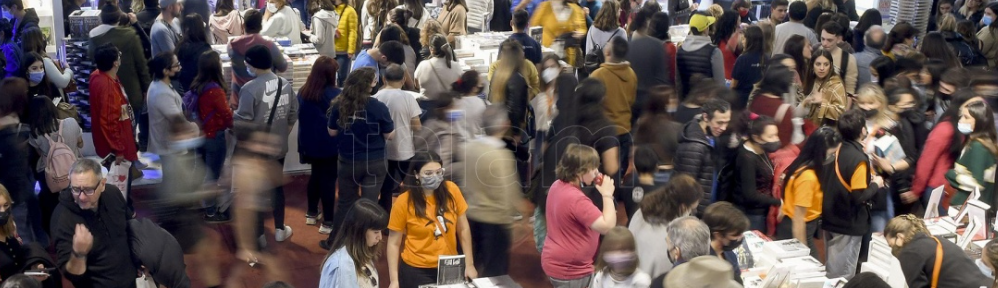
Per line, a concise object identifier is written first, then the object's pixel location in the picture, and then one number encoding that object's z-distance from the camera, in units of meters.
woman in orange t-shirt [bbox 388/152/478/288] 5.24
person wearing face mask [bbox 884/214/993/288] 4.76
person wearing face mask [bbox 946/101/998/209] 5.86
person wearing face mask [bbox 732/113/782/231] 5.69
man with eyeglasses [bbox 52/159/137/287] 4.80
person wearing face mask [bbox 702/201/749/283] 4.61
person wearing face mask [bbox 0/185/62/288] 4.80
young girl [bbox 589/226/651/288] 4.42
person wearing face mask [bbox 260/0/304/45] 9.54
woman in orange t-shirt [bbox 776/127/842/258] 5.61
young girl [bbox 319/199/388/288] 4.58
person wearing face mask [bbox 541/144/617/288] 5.06
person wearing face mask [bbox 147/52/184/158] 6.54
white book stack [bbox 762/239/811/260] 5.35
